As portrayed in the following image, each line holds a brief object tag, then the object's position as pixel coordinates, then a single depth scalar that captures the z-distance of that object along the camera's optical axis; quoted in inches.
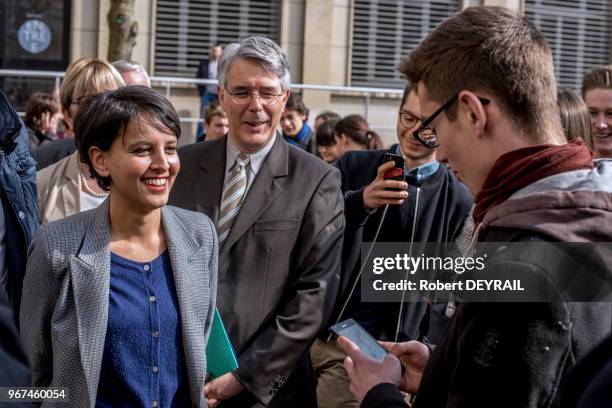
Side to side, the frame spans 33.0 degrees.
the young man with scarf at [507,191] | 88.3
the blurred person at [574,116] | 160.9
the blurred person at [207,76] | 582.2
